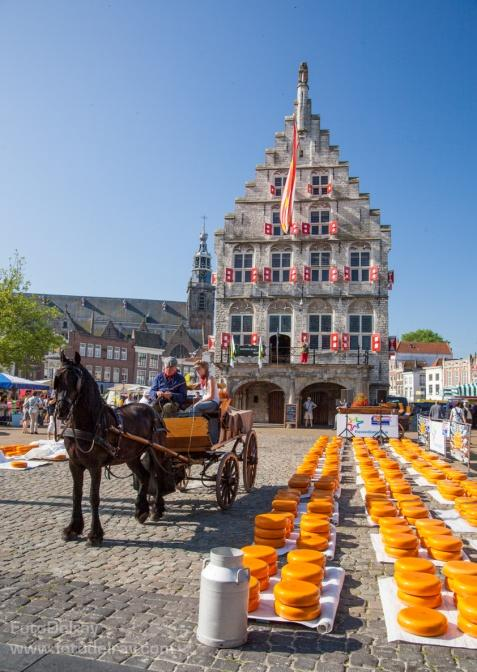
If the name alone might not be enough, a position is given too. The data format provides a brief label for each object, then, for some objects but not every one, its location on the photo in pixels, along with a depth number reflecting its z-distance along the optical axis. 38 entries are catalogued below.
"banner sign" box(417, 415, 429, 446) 16.22
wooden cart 7.11
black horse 5.65
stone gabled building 29.52
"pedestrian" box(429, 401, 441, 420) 19.40
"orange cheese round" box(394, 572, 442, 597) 3.90
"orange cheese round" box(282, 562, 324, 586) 4.08
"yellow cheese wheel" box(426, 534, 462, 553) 5.02
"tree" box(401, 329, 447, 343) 91.88
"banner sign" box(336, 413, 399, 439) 18.06
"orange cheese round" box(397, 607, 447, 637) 3.55
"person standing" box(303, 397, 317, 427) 28.56
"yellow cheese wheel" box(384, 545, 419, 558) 5.09
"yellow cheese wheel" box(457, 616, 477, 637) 3.53
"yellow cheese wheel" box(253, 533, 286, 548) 5.40
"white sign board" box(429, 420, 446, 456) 13.52
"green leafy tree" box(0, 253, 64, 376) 32.94
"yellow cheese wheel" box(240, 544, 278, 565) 4.48
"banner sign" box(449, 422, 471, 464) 11.67
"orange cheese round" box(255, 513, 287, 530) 5.47
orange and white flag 27.56
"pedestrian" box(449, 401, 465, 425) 14.70
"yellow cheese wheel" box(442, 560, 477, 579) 4.10
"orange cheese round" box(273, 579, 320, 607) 3.75
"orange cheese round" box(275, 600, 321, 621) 3.74
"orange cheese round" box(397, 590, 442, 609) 3.88
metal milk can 3.46
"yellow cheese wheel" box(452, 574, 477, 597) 3.75
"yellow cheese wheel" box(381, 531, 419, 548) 5.12
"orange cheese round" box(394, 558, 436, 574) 4.25
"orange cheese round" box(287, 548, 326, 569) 4.46
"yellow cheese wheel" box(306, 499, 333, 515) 6.29
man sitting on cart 7.59
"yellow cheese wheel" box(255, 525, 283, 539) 5.44
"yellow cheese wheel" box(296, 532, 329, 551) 5.19
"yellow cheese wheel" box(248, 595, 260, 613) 3.86
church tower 87.97
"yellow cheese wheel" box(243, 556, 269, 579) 4.19
